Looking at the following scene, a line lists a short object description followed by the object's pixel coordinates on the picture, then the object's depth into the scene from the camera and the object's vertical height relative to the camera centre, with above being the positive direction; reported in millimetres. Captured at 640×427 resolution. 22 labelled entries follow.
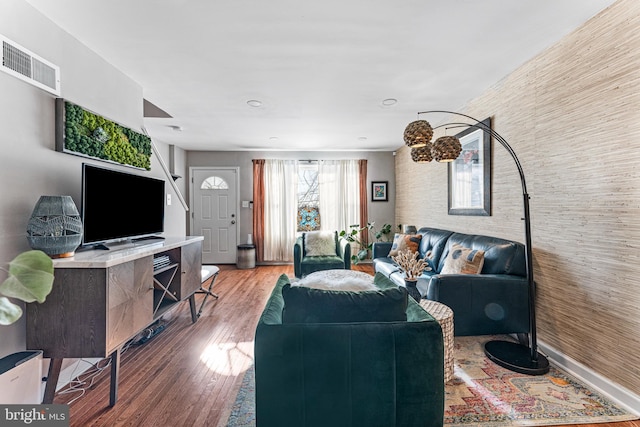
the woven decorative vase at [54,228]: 1656 -100
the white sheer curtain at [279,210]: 6008 +12
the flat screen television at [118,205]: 1985 +41
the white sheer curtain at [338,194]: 6066 +346
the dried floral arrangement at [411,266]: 2262 -437
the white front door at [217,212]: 6047 -30
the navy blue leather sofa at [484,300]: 2328 -720
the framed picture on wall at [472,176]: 3047 +401
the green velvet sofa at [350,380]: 1337 -782
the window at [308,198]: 6133 +266
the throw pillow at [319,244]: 4605 -533
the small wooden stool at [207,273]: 3261 -733
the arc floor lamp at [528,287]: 2100 -601
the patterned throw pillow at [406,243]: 3902 -444
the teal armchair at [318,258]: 4270 -730
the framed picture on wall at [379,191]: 6141 +414
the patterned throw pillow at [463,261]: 2621 -474
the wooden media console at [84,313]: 1656 -596
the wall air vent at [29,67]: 1618 +865
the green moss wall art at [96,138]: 1955 +570
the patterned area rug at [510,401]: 1630 -1163
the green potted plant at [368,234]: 5749 -490
